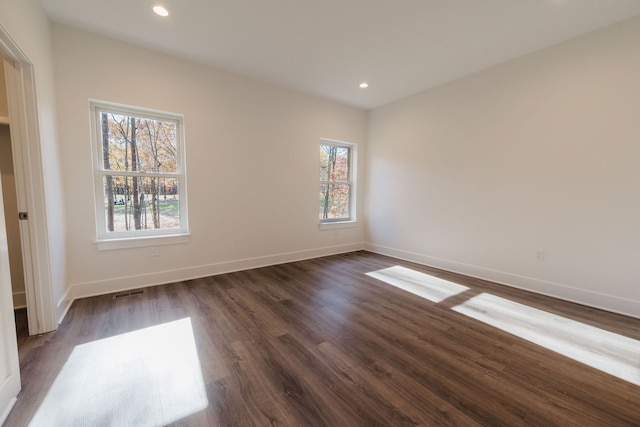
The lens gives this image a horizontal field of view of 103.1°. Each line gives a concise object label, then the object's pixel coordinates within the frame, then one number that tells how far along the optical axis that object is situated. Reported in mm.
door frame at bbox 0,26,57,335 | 1831
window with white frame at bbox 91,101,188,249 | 2836
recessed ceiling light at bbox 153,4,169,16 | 2221
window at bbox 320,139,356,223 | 4734
